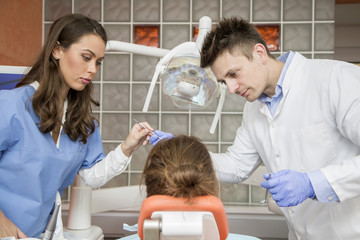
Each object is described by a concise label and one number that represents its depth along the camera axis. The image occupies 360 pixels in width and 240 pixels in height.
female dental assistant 1.36
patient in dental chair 0.81
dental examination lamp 1.46
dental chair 0.78
